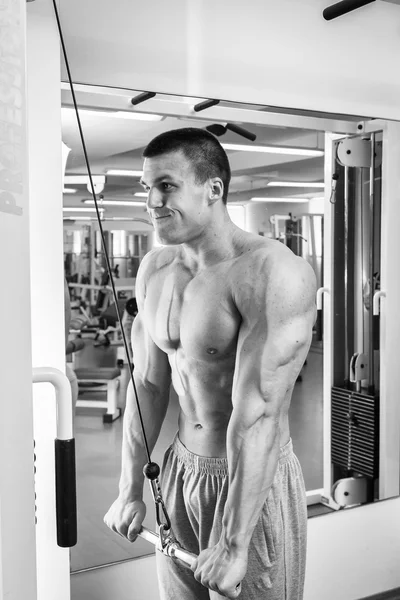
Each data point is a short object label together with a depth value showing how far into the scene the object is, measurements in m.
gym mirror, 2.04
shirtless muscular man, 1.54
